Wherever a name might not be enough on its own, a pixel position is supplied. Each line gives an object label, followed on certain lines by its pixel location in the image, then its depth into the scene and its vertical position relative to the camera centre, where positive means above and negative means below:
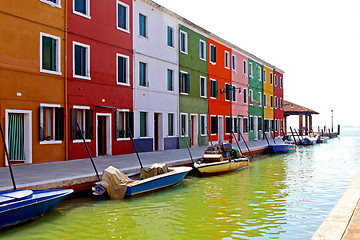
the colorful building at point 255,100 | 35.94 +2.98
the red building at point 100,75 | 15.34 +2.52
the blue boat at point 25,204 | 7.07 -1.41
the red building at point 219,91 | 27.52 +3.00
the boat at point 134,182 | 9.96 -1.41
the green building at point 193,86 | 23.66 +3.02
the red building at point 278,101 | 43.94 +3.42
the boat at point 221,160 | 14.48 -1.23
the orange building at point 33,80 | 12.84 +1.92
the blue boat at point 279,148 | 26.19 -1.25
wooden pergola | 48.59 +2.44
